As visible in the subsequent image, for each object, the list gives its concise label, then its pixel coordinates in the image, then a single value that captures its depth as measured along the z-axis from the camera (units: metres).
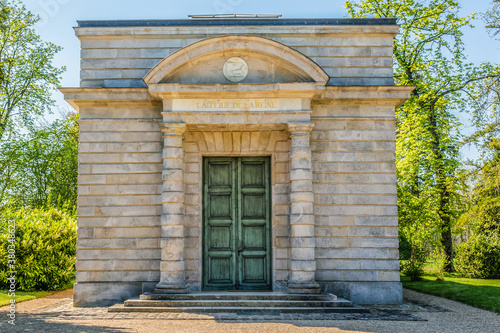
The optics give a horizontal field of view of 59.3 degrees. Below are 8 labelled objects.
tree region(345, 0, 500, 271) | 17.08
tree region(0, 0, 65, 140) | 18.89
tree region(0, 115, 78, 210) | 19.59
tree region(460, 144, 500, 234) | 13.63
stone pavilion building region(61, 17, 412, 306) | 9.42
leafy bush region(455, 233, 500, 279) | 14.23
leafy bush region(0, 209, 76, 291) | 11.80
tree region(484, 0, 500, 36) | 14.55
